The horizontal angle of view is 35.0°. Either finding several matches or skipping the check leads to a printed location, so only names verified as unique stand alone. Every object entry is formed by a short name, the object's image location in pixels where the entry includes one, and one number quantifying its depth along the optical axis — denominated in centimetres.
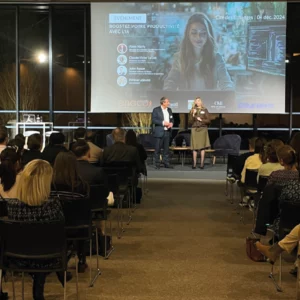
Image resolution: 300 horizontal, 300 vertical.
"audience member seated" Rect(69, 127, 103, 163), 655
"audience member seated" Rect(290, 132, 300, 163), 537
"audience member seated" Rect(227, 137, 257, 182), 652
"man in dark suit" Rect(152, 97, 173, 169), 1027
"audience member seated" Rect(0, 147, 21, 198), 381
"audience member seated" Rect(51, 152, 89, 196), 386
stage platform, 1015
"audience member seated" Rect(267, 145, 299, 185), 421
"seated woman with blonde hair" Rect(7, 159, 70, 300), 301
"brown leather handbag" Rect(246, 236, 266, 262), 424
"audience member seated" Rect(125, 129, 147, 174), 710
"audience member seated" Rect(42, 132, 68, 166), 573
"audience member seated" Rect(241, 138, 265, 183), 598
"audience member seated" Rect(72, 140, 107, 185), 459
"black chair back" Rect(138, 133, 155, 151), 1124
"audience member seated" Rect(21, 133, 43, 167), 562
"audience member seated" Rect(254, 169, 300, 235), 396
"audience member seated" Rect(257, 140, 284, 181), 508
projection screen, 1112
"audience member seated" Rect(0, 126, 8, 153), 581
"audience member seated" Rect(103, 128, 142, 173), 653
